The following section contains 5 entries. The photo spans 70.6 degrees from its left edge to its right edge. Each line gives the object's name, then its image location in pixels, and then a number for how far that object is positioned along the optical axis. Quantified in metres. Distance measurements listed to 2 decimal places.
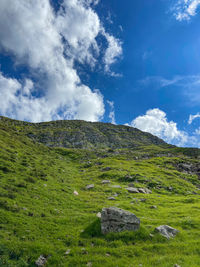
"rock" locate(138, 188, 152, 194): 29.02
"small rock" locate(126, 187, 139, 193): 27.93
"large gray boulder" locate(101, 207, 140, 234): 12.05
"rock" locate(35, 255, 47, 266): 8.65
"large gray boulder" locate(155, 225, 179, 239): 12.34
